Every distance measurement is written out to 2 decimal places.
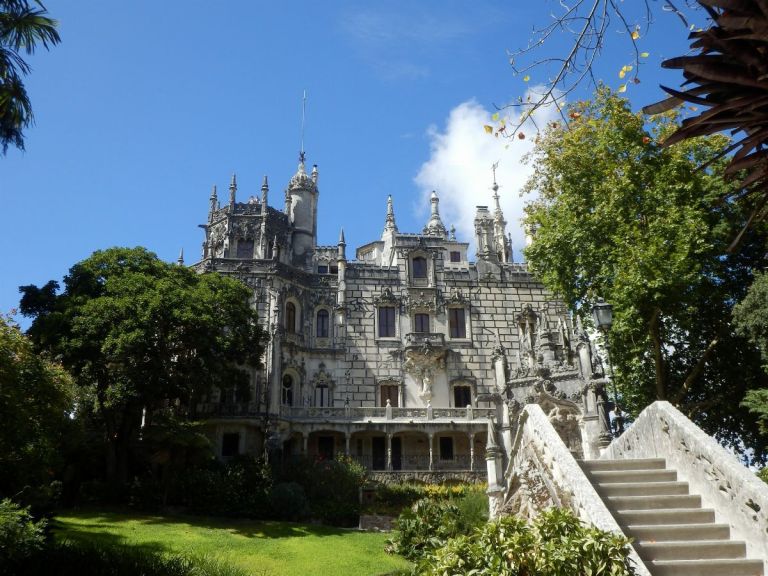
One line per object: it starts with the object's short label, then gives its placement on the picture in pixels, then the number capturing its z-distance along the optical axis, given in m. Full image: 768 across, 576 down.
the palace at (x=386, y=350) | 31.62
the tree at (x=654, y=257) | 22.58
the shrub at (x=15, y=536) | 9.03
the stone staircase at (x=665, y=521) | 7.36
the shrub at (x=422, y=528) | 15.73
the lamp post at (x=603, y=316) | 15.23
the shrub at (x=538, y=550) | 6.73
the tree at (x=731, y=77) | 4.32
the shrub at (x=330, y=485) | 24.77
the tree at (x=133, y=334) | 24.72
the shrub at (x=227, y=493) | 23.95
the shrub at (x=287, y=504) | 24.03
